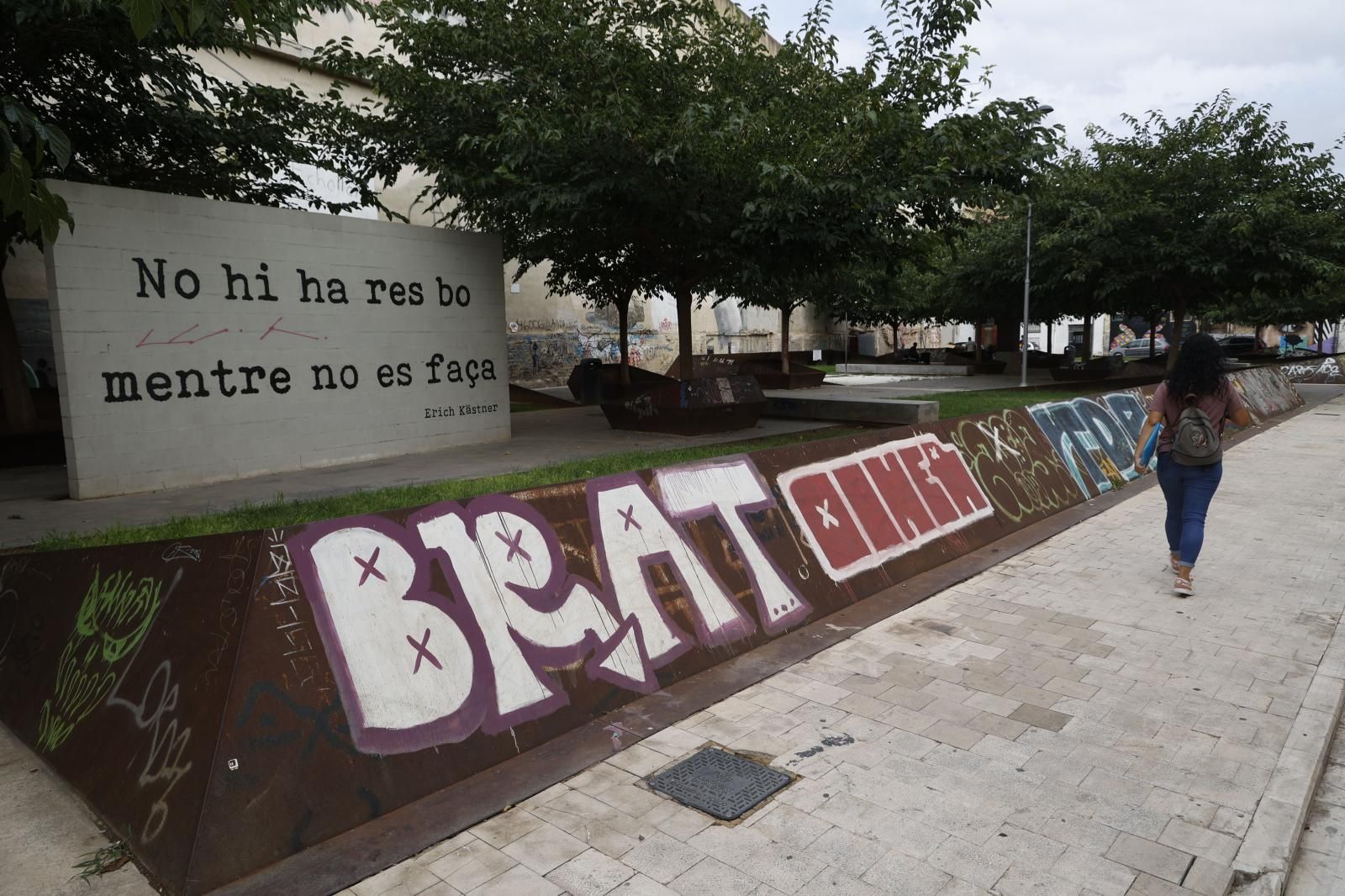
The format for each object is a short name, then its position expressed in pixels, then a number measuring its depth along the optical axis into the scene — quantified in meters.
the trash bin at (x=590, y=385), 21.66
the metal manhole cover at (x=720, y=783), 3.14
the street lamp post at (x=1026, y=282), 21.59
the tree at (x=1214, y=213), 18.11
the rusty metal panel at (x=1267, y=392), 16.19
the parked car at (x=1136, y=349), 54.96
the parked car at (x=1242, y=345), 39.04
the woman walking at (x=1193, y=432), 5.65
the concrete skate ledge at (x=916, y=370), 32.41
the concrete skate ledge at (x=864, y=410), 14.23
